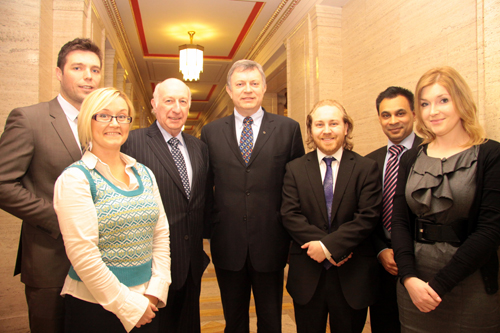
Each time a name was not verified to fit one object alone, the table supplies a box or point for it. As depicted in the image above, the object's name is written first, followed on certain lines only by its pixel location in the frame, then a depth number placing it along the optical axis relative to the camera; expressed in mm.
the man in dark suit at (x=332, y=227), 1787
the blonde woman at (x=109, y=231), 1282
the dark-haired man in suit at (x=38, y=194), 1632
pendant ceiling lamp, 5801
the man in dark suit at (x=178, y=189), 1856
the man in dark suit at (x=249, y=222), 2051
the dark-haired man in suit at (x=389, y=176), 1975
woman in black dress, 1441
